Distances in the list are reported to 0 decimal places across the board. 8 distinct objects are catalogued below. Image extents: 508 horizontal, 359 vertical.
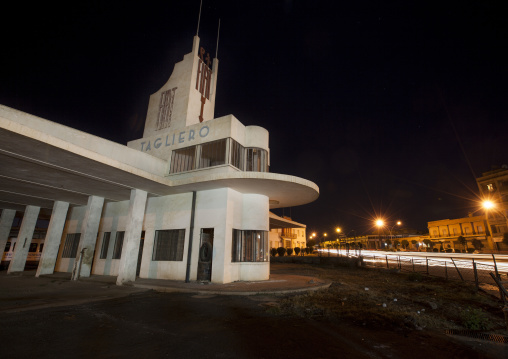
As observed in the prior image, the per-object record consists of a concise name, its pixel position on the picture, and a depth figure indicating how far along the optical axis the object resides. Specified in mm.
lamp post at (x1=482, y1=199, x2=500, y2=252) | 41938
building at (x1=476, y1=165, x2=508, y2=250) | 41469
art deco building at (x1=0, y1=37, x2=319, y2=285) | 10578
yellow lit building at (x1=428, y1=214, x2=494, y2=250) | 49156
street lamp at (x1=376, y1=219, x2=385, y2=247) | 36903
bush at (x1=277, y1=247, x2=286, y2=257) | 37125
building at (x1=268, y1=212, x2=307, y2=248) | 48312
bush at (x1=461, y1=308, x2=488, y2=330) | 5498
